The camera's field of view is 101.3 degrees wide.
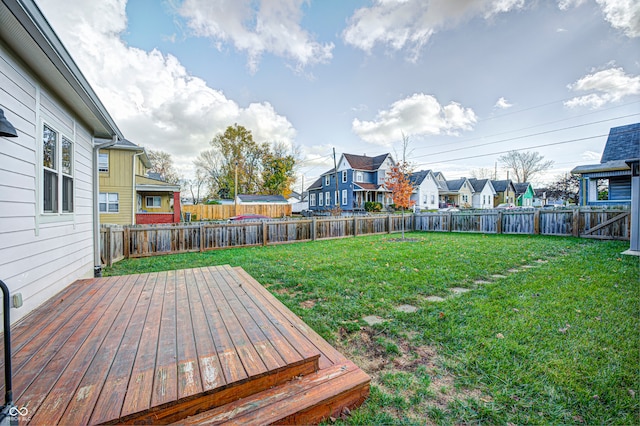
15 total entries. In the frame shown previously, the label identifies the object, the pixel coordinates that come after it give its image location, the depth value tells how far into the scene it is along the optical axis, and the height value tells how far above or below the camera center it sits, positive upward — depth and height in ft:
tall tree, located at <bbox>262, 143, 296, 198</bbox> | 112.57 +18.07
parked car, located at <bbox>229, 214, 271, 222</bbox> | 50.24 -1.62
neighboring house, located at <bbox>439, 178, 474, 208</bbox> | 112.68 +7.07
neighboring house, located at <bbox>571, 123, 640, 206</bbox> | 39.73 +6.45
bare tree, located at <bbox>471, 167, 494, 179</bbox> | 156.91 +22.09
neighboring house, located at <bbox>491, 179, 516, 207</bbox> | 124.77 +8.21
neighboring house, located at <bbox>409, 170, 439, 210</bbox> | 95.09 +6.95
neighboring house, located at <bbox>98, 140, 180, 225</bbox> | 44.42 +4.53
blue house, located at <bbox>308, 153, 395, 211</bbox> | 87.66 +9.74
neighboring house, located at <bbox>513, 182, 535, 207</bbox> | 130.52 +8.01
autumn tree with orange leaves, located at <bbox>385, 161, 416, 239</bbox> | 44.19 +4.27
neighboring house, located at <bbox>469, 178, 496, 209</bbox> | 118.73 +7.23
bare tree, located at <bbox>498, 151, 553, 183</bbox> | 126.82 +22.70
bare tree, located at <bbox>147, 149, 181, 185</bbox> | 112.27 +19.43
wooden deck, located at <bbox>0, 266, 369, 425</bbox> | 4.62 -3.46
